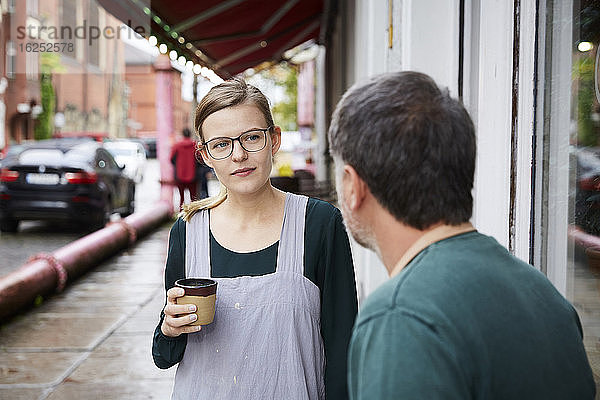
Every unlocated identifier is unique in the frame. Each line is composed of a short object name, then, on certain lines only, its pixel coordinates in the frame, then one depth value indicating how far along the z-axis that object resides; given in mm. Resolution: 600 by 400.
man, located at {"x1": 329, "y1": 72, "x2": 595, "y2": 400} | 1020
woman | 2006
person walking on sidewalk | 14039
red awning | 8875
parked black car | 12328
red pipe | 6684
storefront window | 1840
